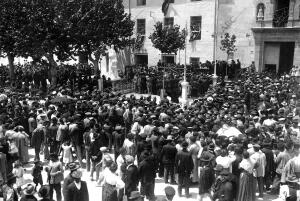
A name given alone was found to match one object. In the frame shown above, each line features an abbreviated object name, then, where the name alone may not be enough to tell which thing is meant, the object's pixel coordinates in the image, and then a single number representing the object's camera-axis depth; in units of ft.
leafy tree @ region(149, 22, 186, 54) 98.78
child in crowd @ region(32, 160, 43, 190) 30.55
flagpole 101.35
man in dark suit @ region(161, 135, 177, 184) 34.09
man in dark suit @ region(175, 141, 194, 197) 32.24
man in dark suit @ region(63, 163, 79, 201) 24.96
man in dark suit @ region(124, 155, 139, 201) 29.07
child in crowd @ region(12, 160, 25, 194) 28.30
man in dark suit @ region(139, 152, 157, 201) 30.78
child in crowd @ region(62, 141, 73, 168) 35.24
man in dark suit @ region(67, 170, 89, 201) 24.81
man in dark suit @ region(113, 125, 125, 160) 38.03
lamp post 66.33
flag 114.32
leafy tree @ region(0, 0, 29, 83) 81.25
